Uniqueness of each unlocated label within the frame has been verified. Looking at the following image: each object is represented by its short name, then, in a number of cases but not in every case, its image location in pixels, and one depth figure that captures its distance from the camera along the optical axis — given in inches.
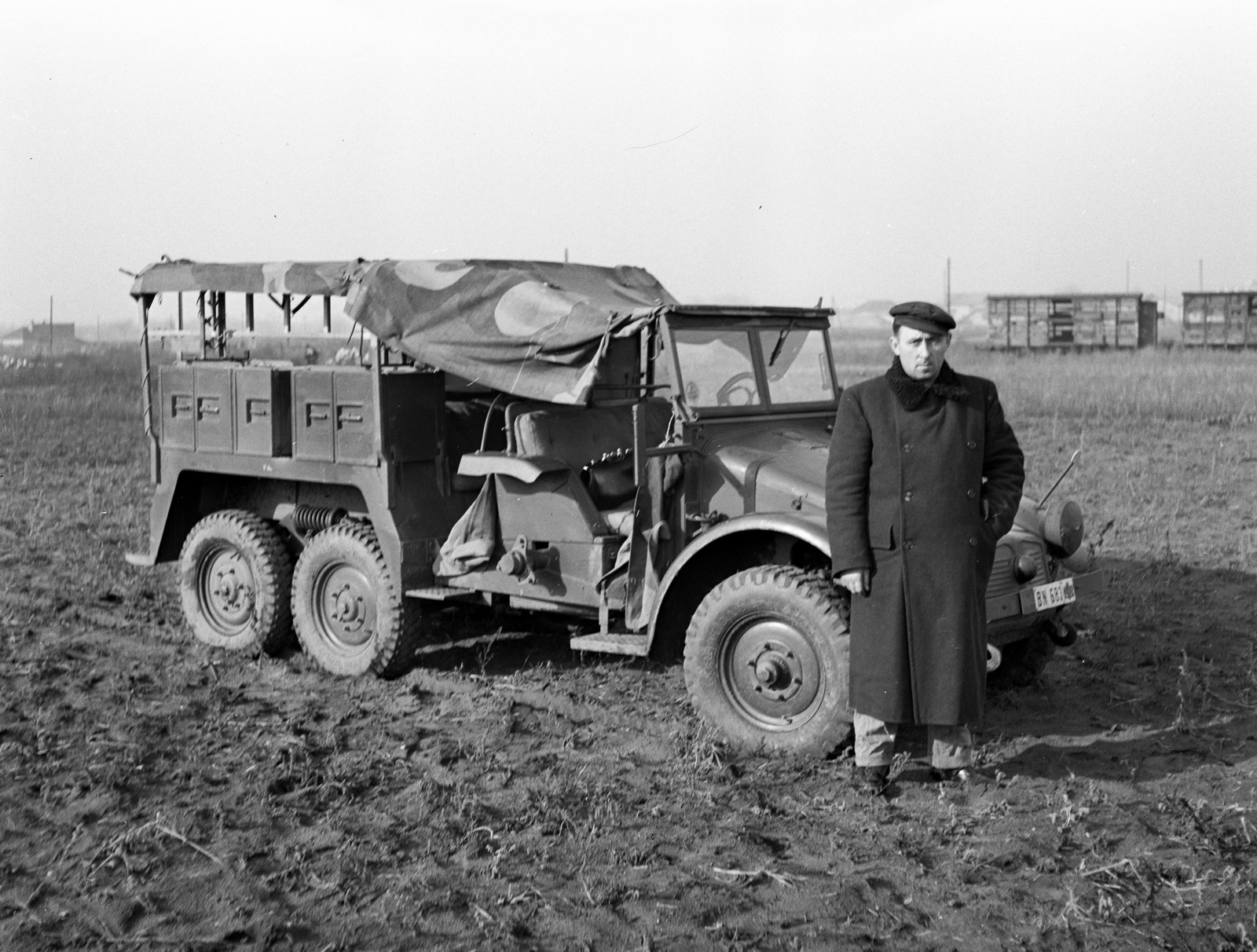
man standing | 203.9
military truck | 236.5
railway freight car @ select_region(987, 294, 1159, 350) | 1400.1
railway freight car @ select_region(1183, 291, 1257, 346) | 1391.5
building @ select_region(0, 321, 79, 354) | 1785.2
